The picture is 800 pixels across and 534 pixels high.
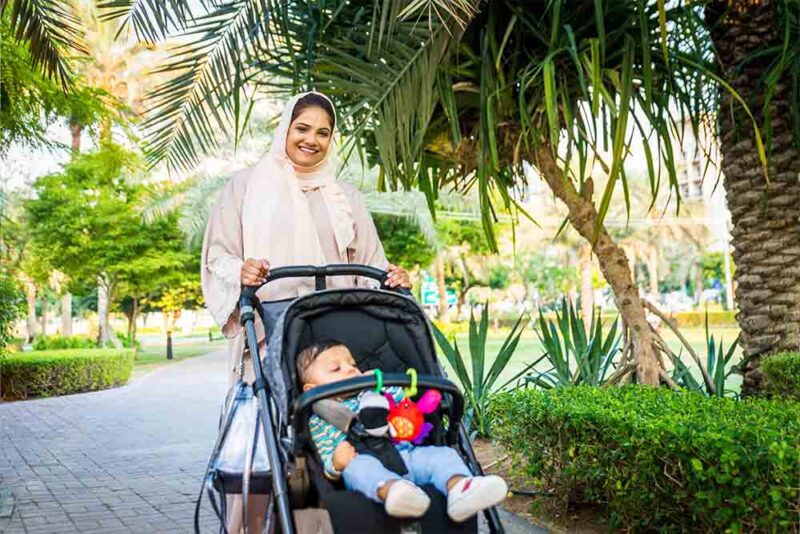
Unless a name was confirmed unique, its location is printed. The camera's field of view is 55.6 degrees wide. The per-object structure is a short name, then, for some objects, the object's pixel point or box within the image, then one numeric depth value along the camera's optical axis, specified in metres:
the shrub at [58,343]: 18.53
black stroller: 2.28
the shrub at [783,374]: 5.00
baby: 2.18
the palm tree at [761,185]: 5.54
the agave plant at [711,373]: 6.36
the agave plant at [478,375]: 6.80
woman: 3.30
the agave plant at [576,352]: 6.64
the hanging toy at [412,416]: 2.57
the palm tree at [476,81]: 4.87
